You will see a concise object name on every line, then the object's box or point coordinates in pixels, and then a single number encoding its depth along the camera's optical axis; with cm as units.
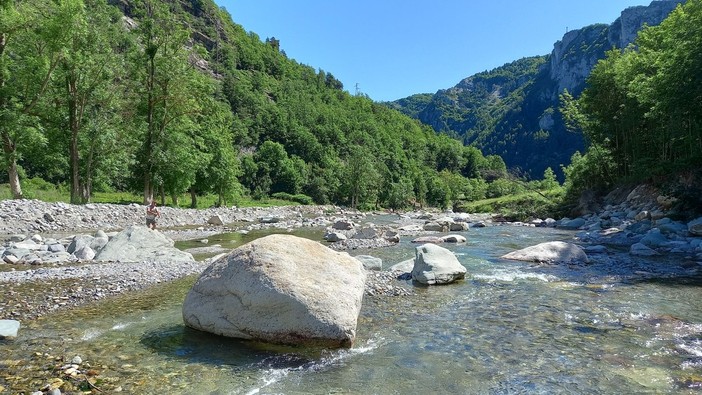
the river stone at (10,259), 1358
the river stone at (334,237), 2334
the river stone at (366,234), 2436
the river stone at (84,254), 1470
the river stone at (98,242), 1606
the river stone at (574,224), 3231
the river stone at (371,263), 1427
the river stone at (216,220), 3309
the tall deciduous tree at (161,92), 3509
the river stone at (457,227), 3262
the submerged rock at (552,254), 1575
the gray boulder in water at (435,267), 1231
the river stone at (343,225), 3135
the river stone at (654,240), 1878
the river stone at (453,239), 2348
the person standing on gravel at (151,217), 2370
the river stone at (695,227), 1986
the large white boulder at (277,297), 709
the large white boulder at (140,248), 1490
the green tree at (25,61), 2570
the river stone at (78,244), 1547
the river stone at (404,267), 1378
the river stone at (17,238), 1766
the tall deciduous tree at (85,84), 2914
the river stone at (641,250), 1711
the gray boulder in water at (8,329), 684
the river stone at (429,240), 2317
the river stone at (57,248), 1544
